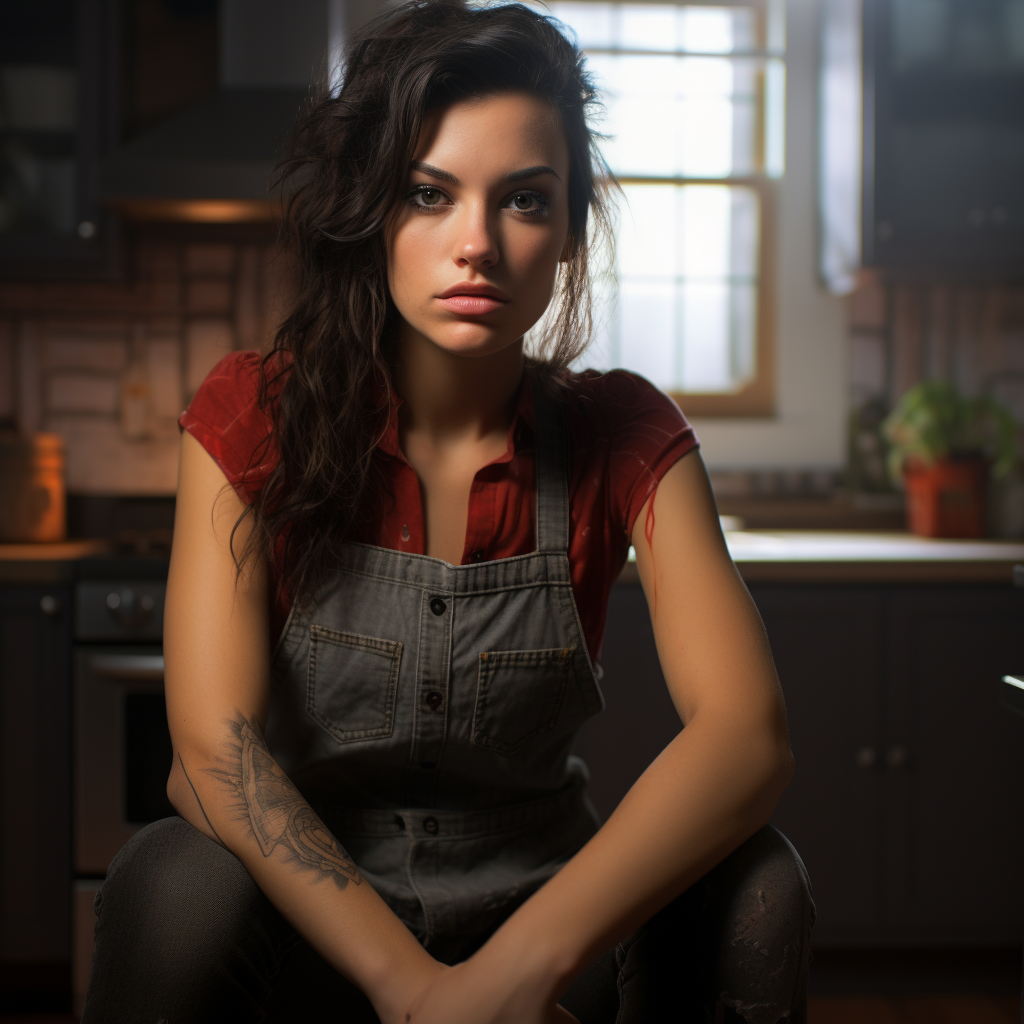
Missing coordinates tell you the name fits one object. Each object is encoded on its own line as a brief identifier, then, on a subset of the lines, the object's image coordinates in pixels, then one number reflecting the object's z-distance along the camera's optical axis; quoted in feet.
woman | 2.79
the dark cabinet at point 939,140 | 7.86
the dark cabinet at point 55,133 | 7.47
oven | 6.46
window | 9.49
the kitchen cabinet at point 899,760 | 6.75
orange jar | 7.93
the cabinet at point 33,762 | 6.53
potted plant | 8.23
